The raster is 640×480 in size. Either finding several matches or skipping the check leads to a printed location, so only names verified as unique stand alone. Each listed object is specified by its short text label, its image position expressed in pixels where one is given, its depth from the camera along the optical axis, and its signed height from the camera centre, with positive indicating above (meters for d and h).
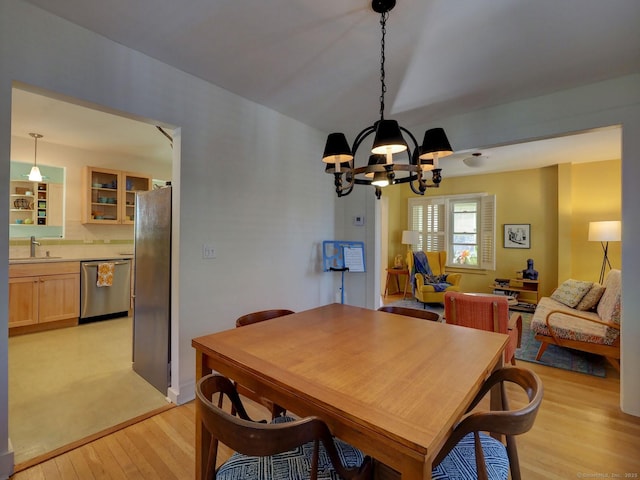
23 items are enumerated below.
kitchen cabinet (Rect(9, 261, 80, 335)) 3.67 -0.72
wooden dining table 0.86 -0.49
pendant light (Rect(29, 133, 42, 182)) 3.78 +0.78
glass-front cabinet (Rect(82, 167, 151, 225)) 4.59 +0.67
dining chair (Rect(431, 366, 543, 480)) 0.97 -0.67
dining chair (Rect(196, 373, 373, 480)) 0.87 -0.62
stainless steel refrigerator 2.48 -0.42
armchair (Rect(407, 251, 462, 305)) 5.33 -0.68
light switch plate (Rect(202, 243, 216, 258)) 2.52 -0.09
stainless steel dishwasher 4.21 -0.76
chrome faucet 4.24 -0.14
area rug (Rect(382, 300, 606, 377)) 3.04 -1.20
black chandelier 1.46 +0.47
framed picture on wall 5.68 +0.17
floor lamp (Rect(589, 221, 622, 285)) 4.32 +0.20
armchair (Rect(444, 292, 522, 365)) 2.61 -0.62
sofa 2.89 -0.80
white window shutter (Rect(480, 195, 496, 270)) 5.98 +0.22
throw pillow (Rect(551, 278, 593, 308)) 3.87 -0.62
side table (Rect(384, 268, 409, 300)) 6.51 -0.74
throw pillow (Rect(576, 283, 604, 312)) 3.68 -0.64
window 6.06 +0.35
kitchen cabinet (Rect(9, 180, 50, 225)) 4.25 +0.49
